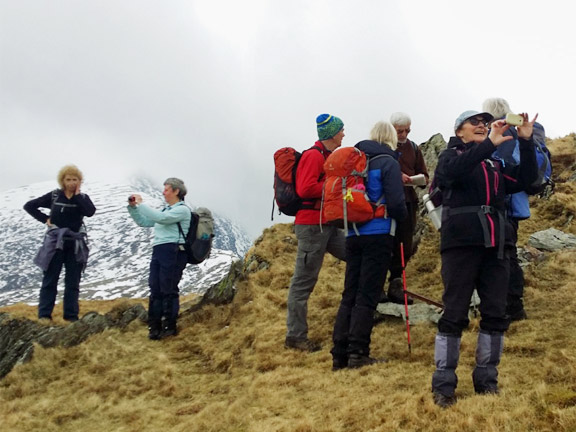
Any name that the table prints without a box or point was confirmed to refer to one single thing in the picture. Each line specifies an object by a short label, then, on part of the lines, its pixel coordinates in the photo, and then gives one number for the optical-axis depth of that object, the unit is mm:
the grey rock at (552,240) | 10969
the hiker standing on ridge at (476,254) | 4840
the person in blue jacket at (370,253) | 6531
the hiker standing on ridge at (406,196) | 8836
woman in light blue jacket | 10391
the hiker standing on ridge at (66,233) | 10737
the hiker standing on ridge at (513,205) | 6688
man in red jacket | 7648
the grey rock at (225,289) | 12453
